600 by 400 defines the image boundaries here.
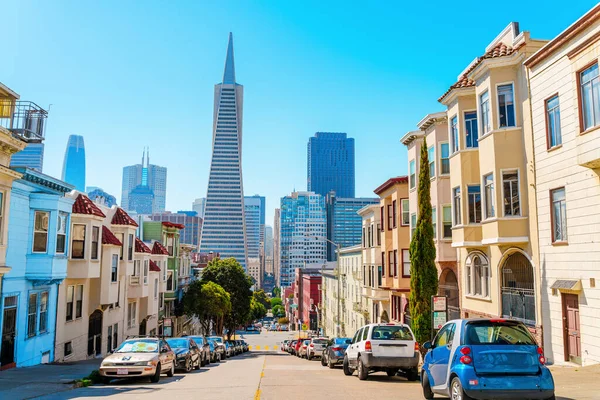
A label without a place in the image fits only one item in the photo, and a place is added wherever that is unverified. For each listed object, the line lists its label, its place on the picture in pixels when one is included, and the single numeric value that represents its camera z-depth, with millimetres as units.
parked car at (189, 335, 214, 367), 24844
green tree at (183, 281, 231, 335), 52312
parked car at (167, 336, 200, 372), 20500
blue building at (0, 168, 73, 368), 19828
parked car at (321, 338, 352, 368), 22875
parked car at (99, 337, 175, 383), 15406
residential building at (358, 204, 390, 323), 40000
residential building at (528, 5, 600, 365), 15047
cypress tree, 24203
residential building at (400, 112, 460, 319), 26844
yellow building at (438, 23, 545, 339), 19219
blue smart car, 8742
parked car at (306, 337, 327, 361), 32344
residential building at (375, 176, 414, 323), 33875
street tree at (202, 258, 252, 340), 59938
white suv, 15328
